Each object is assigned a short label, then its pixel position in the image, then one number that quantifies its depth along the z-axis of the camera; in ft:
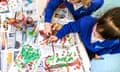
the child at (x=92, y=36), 3.17
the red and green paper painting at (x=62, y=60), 3.13
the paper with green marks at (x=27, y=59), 3.10
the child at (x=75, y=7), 3.34
